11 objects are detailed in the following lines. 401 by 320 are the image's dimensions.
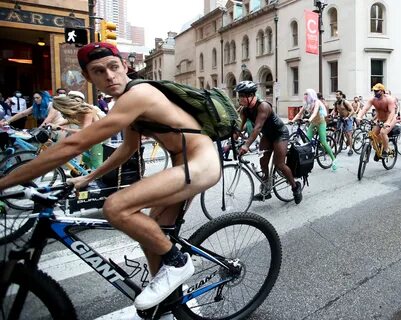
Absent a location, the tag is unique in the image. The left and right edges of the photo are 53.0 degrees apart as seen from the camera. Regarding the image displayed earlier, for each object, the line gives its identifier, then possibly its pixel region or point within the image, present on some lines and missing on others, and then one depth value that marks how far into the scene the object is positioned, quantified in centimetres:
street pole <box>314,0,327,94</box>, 1912
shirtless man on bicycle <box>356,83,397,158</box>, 857
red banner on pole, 2128
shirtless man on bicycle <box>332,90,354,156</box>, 1220
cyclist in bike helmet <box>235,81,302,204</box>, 580
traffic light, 1239
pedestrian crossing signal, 1169
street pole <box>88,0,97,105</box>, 1270
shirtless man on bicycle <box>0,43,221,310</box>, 215
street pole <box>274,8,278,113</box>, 3662
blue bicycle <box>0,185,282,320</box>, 208
